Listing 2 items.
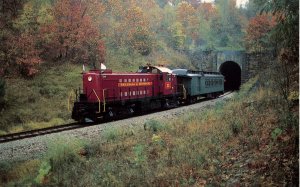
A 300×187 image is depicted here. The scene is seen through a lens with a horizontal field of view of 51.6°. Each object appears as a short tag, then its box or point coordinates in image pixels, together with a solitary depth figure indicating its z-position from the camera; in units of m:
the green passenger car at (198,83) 27.05
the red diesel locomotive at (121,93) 16.80
